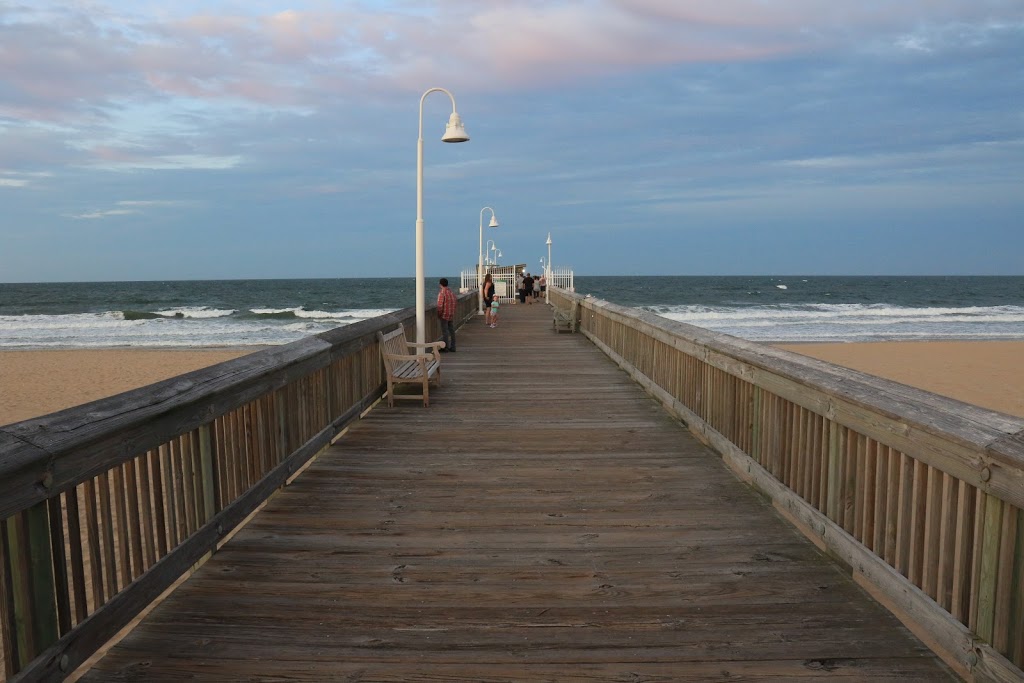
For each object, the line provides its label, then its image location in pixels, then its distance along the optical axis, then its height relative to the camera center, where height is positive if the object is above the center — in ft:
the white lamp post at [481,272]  93.91 -0.73
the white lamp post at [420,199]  32.76 +3.01
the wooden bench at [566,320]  60.54 -4.32
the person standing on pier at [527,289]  114.62 -3.44
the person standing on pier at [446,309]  43.70 -2.43
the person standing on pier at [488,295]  70.36 -2.61
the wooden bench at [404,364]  26.91 -3.66
